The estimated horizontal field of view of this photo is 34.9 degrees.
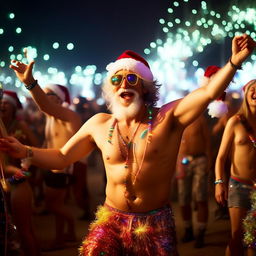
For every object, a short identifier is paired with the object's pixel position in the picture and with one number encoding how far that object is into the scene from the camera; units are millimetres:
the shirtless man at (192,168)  5918
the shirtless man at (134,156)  2941
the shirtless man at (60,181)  5594
